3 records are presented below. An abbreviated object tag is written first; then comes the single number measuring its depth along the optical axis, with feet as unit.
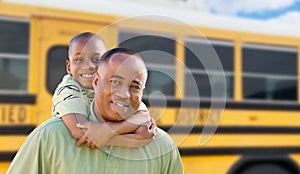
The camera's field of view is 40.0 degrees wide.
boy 3.31
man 3.23
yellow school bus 11.33
